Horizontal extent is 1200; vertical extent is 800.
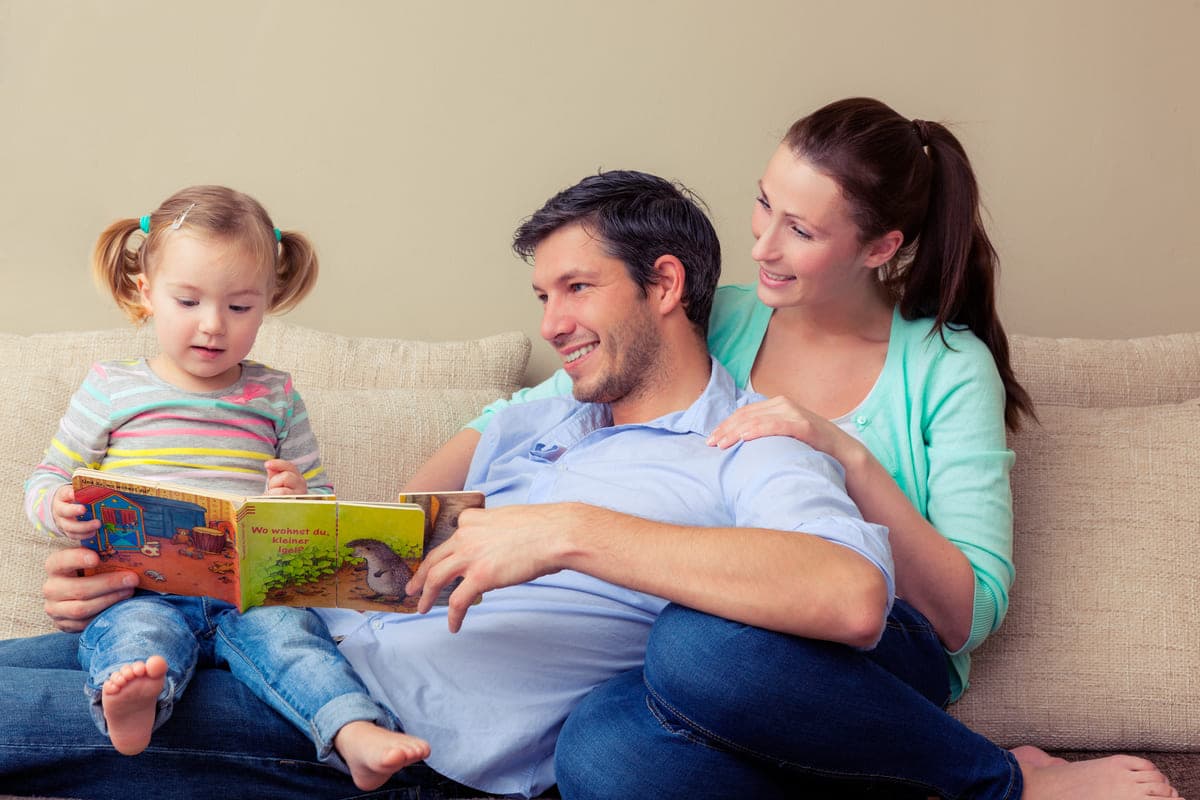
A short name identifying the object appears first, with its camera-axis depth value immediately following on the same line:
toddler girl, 1.44
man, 1.34
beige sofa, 1.83
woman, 1.35
